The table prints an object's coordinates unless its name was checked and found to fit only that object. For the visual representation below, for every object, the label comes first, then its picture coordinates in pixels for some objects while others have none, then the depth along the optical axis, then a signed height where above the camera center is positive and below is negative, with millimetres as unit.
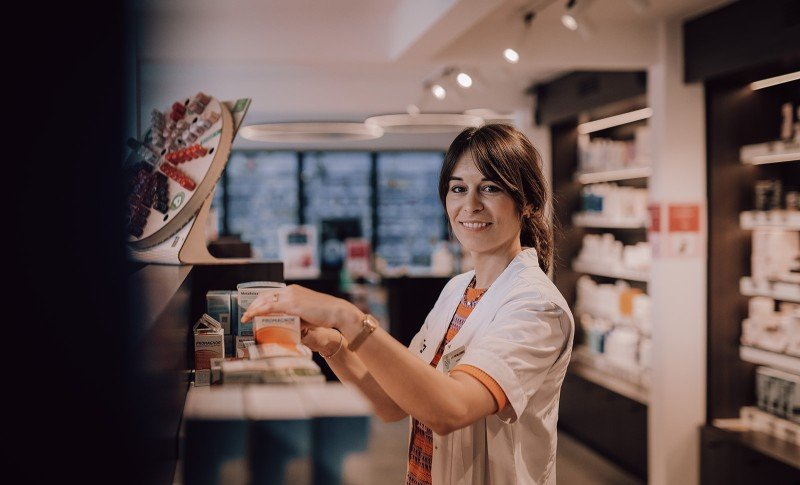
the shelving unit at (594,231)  5375 -31
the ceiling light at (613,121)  5922 +995
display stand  1535 +69
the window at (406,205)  11906 +536
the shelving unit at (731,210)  4258 +164
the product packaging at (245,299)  1412 -113
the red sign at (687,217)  4598 +123
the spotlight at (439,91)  6062 +1192
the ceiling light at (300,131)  6648 +992
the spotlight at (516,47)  4438 +1173
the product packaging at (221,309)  1444 -134
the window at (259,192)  11414 +721
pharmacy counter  1043 -277
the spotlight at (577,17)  3830 +1148
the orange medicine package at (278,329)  1263 -153
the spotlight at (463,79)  4941 +1055
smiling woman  1334 -218
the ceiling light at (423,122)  6535 +1031
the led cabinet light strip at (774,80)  4246 +903
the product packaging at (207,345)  1363 -194
